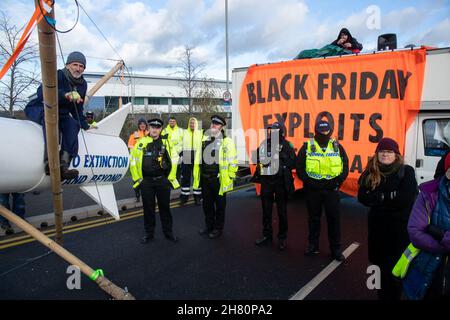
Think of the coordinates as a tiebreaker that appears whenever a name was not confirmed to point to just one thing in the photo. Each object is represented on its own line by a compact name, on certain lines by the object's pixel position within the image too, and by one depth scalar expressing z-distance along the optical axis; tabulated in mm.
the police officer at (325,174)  4293
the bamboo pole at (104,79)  4164
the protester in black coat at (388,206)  2885
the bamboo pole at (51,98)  2416
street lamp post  18531
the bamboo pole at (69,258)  3176
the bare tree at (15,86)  8117
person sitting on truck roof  7070
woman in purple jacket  2211
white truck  5094
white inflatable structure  3041
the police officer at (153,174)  4961
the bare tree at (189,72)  19891
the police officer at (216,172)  5238
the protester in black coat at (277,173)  4785
